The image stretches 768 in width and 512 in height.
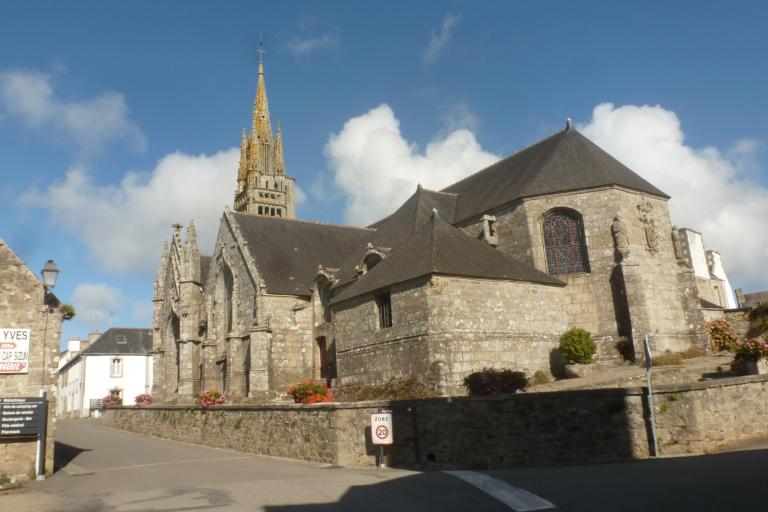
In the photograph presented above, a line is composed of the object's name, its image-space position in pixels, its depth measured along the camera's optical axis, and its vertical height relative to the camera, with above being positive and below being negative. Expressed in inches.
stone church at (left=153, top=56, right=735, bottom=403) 795.4 +151.6
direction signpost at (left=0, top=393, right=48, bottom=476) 530.6 -6.0
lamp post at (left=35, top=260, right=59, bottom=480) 542.3 +22.6
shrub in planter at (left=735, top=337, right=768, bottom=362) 600.4 +10.5
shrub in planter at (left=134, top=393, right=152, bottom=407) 1264.8 +7.5
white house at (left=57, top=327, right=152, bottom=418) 1930.4 +115.9
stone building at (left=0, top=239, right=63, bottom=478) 565.9 +79.8
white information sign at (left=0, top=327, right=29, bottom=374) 566.9 +57.4
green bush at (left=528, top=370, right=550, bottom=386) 797.0 -4.1
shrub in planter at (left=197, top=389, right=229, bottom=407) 846.5 -0.1
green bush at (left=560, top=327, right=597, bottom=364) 810.8 +34.2
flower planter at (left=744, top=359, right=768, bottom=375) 599.0 -6.4
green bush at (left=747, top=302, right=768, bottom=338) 887.1 +60.3
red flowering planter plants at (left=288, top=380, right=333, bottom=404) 660.7 -2.2
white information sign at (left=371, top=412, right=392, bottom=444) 530.3 -36.1
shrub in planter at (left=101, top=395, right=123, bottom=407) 1367.4 +9.7
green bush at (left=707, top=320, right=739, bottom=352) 943.0 +40.1
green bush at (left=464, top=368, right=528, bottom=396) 571.2 -4.1
